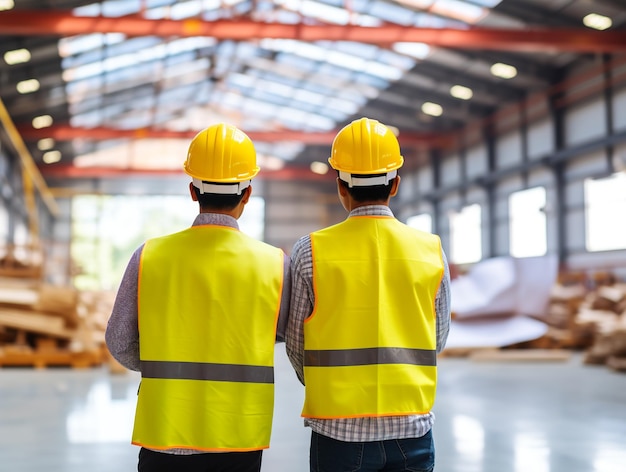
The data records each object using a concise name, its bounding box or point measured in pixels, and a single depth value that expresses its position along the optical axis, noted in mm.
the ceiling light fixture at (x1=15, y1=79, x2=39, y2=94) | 21062
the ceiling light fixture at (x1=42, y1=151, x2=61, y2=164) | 30459
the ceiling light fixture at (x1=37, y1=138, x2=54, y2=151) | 28392
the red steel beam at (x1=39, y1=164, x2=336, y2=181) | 31427
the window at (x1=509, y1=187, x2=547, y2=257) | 21125
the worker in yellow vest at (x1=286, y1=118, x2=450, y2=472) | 2139
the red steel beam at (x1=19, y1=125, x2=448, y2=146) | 25734
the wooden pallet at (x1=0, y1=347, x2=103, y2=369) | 11172
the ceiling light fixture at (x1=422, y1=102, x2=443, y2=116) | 24933
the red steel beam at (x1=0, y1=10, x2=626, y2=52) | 15891
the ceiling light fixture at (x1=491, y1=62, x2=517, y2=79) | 20639
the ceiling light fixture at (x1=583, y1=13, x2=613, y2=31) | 16500
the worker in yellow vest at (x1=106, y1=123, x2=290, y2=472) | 2117
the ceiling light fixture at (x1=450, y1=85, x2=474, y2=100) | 22906
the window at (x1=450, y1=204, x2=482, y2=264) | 24781
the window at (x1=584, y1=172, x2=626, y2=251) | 17812
